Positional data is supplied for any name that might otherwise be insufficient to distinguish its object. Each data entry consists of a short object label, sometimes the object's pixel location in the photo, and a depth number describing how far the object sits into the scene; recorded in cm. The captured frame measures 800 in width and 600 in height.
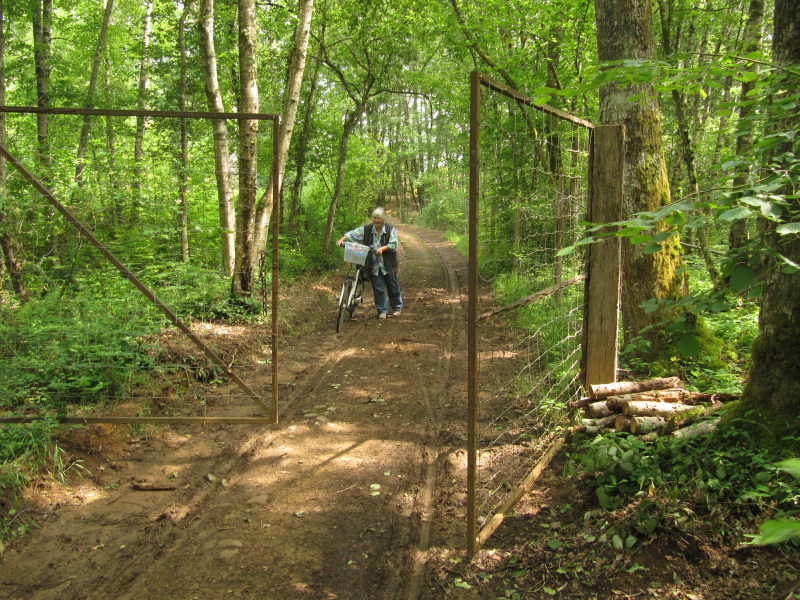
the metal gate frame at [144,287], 425
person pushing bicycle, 936
